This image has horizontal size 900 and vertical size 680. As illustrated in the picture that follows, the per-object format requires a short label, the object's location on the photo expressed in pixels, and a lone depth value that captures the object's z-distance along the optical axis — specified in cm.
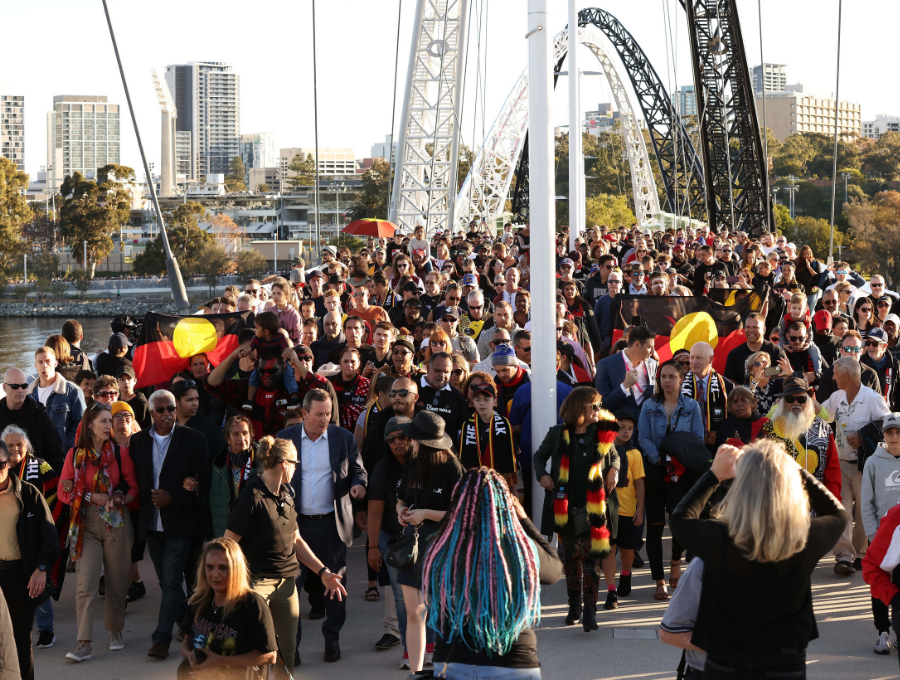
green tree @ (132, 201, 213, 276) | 8544
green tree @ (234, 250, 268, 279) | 9404
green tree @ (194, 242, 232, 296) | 8950
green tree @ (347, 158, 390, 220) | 8838
